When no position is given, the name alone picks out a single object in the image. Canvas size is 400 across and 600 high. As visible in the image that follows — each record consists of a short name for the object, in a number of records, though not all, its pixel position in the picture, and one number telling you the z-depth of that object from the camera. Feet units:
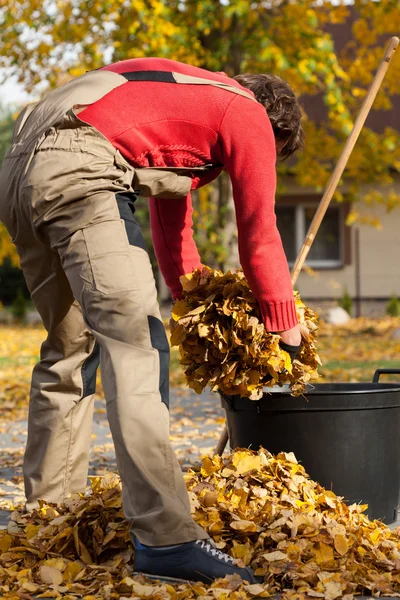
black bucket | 22.47
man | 17.87
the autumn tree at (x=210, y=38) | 76.70
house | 122.39
